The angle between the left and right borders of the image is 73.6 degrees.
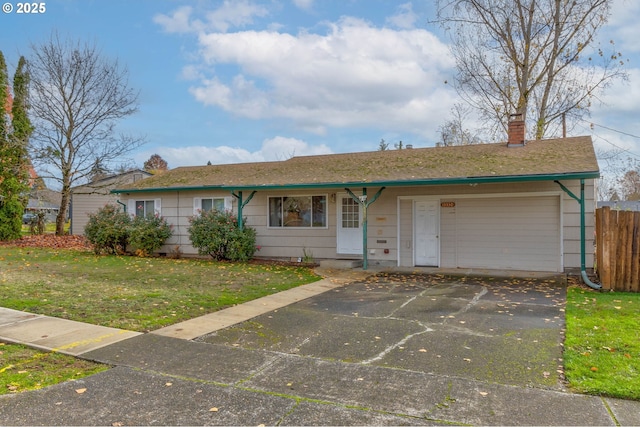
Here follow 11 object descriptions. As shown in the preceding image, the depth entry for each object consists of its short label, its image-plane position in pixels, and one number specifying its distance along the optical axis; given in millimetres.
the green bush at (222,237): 13672
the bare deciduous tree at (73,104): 21594
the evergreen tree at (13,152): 19672
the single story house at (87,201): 26000
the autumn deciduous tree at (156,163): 56728
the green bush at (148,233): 14883
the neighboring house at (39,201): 22448
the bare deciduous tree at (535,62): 18484
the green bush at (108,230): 15195
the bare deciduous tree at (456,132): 26753
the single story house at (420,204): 10953
